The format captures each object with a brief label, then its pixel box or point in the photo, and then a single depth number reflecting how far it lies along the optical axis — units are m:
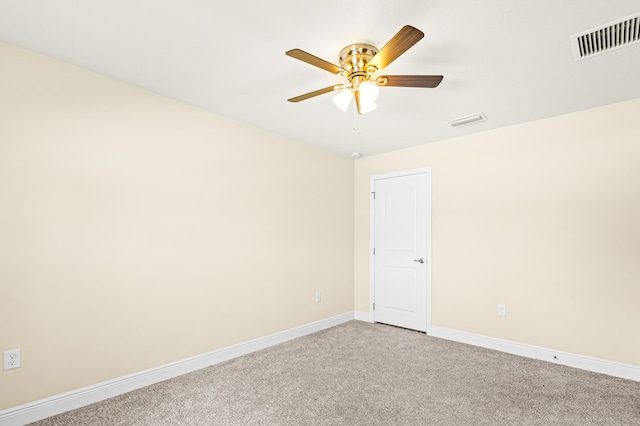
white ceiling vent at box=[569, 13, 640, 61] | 1.83
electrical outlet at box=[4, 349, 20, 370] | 2.03
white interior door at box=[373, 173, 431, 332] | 4.16
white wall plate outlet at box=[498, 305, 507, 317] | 3.47
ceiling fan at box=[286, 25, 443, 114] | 1.84
